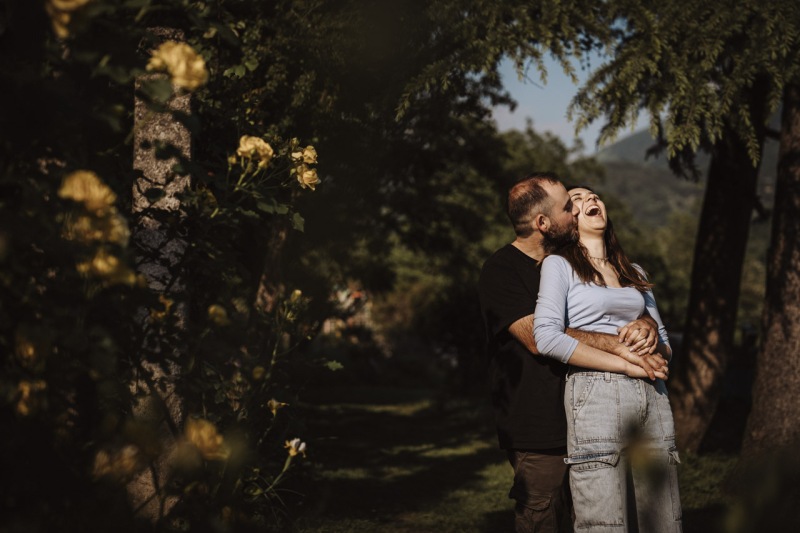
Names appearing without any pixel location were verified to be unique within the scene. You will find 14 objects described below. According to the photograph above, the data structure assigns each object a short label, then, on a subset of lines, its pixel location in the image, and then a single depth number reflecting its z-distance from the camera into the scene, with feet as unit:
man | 11.59
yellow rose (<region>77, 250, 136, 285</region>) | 6.34
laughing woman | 10.22
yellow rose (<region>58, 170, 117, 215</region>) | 6.20
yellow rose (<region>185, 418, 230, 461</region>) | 7.82
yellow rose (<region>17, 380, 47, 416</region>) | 6.38
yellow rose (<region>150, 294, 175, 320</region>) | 8.39
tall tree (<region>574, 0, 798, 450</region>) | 20.22
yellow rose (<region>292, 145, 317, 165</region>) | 11.03
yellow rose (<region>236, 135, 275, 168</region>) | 9.21
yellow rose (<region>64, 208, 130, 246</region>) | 6.31
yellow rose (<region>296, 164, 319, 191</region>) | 10.90
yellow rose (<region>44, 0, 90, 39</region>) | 5.81
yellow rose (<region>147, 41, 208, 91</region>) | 7.17
